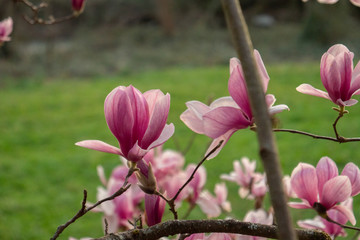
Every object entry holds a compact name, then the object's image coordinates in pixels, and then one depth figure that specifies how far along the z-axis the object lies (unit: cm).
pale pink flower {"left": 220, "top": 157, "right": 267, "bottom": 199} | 206
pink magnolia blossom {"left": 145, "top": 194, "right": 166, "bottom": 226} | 150
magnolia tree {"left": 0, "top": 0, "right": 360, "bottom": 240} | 144
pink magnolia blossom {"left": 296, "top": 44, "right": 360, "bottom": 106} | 153
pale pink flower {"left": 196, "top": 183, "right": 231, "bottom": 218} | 182
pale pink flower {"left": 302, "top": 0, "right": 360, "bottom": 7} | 163
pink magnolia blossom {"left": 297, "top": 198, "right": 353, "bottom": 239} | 168
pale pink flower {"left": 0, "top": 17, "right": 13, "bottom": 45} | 234
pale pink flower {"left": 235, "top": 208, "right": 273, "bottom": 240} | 167
